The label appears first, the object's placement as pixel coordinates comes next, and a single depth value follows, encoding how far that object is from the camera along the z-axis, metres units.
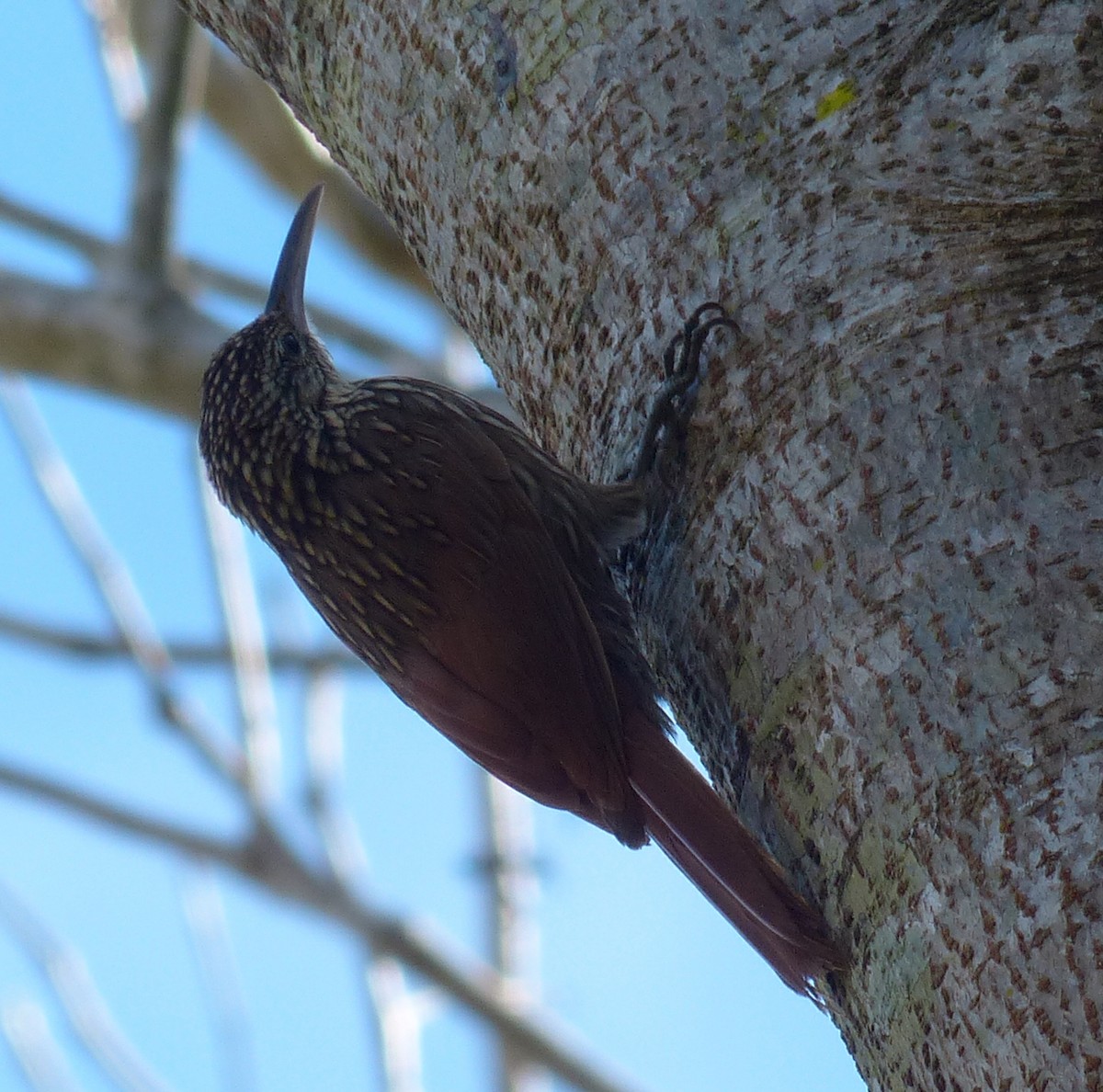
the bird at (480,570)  4.25
